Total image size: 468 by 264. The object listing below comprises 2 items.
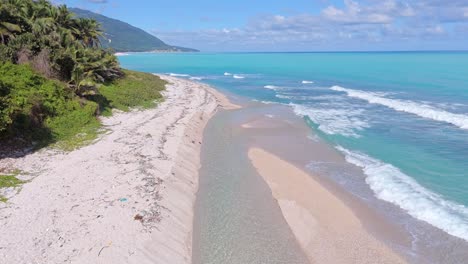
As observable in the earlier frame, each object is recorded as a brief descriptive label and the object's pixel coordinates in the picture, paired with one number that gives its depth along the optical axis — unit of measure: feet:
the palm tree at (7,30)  85.73
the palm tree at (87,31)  128.83
